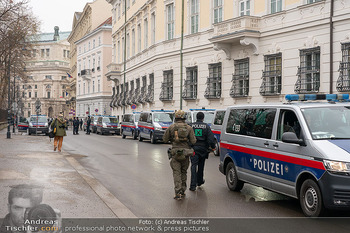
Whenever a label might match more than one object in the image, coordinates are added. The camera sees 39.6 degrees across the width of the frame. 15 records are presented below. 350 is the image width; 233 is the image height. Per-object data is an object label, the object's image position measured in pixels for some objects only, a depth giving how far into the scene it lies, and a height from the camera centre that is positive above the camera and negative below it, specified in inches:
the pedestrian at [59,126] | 789.2 -24.7
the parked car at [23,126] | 1752.0 -55.4
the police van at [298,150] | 281.9 -25.6
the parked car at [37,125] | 1552.7 -46.0
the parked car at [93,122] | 1859.0 -43.1
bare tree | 1310.3 +242.8
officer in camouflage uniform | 363.6 -27.7
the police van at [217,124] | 781.3 -20.5
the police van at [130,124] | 1328.7 -37.6
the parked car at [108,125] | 1684.1 -48.7
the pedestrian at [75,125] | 1742.9 -50.9
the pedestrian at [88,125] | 1761.9 -53.0
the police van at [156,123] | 1103.0 -27.0
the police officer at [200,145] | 400.8 -27.9
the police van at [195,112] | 910.4 -7.1
